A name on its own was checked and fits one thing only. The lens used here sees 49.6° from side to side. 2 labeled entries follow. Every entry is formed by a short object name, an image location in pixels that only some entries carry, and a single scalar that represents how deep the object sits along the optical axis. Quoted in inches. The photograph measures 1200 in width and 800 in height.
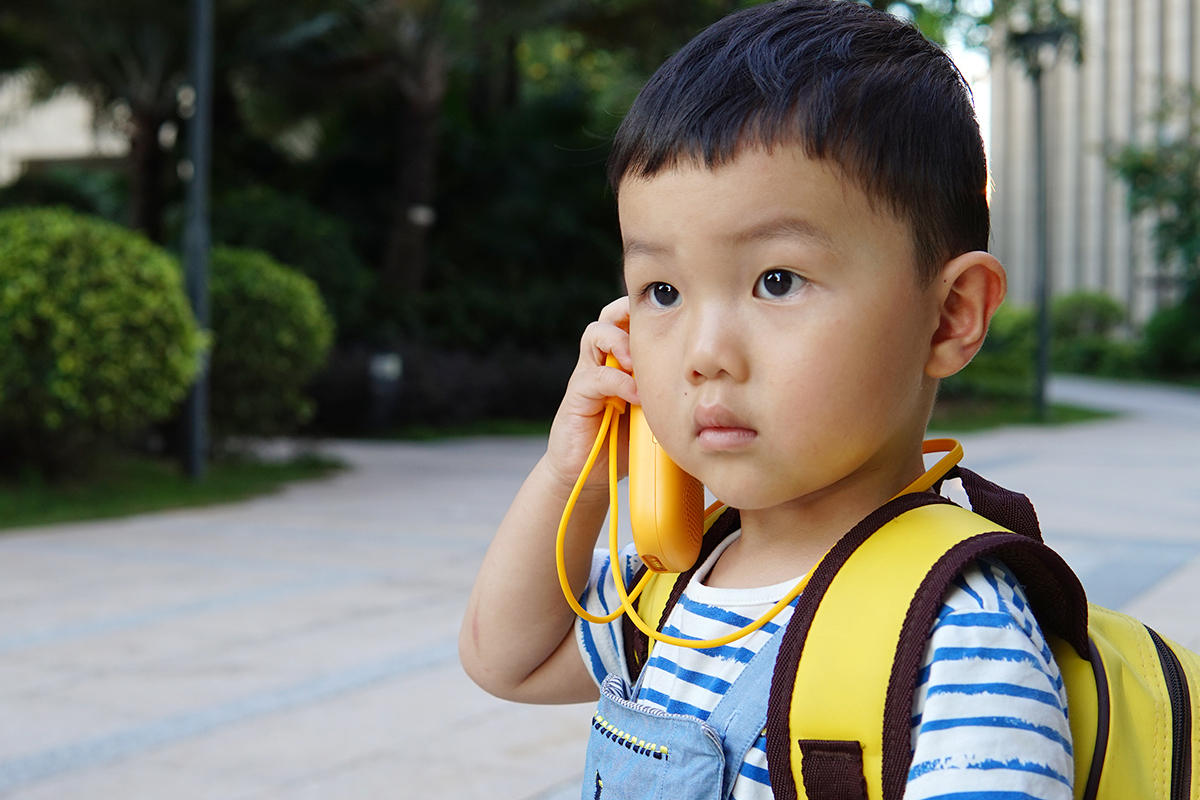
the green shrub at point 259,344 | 397.7
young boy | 38.3
